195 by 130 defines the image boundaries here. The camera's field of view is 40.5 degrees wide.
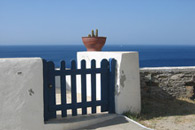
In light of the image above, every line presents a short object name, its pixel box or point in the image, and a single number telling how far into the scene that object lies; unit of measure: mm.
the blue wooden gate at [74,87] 5348
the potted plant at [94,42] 7691
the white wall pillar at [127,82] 5984
